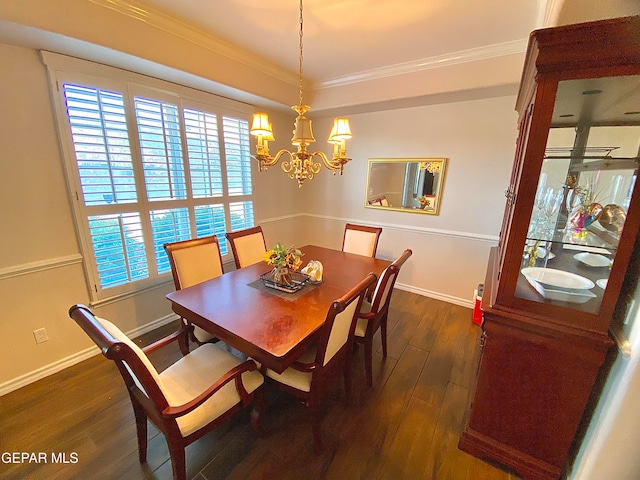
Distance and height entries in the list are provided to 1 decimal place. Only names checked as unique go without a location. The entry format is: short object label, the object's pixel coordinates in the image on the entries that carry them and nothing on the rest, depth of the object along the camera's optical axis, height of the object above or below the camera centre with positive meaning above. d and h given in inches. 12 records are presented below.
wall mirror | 122.8 -0.7
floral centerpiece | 71.6 -22.3
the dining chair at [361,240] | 105.1 -24.1
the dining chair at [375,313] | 66.9 -36.2
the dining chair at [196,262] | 78.1 -27.6
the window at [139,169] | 79.3 +2.2
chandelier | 67.4 +10.8
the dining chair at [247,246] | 97.2 -26.2
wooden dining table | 49.6 -30.5
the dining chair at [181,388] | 37.7 -40.8
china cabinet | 40.3 -11.8
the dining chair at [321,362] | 50.2 -38.6
